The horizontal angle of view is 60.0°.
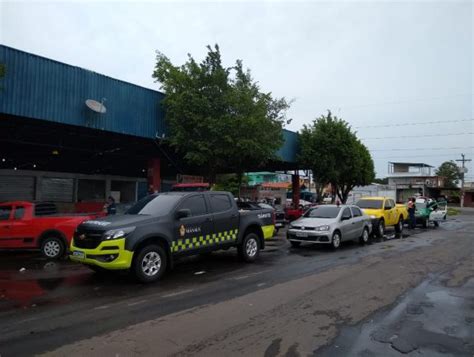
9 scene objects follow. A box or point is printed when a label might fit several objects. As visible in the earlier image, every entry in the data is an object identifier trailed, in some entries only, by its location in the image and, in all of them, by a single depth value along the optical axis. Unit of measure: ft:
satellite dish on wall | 45.29
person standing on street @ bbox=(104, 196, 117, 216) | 51.03
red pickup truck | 37.19
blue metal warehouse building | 41.52
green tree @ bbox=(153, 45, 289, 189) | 51.93
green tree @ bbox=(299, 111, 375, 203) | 86.58
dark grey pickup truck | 25.55
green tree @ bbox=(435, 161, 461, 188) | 274.36
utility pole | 240.67
